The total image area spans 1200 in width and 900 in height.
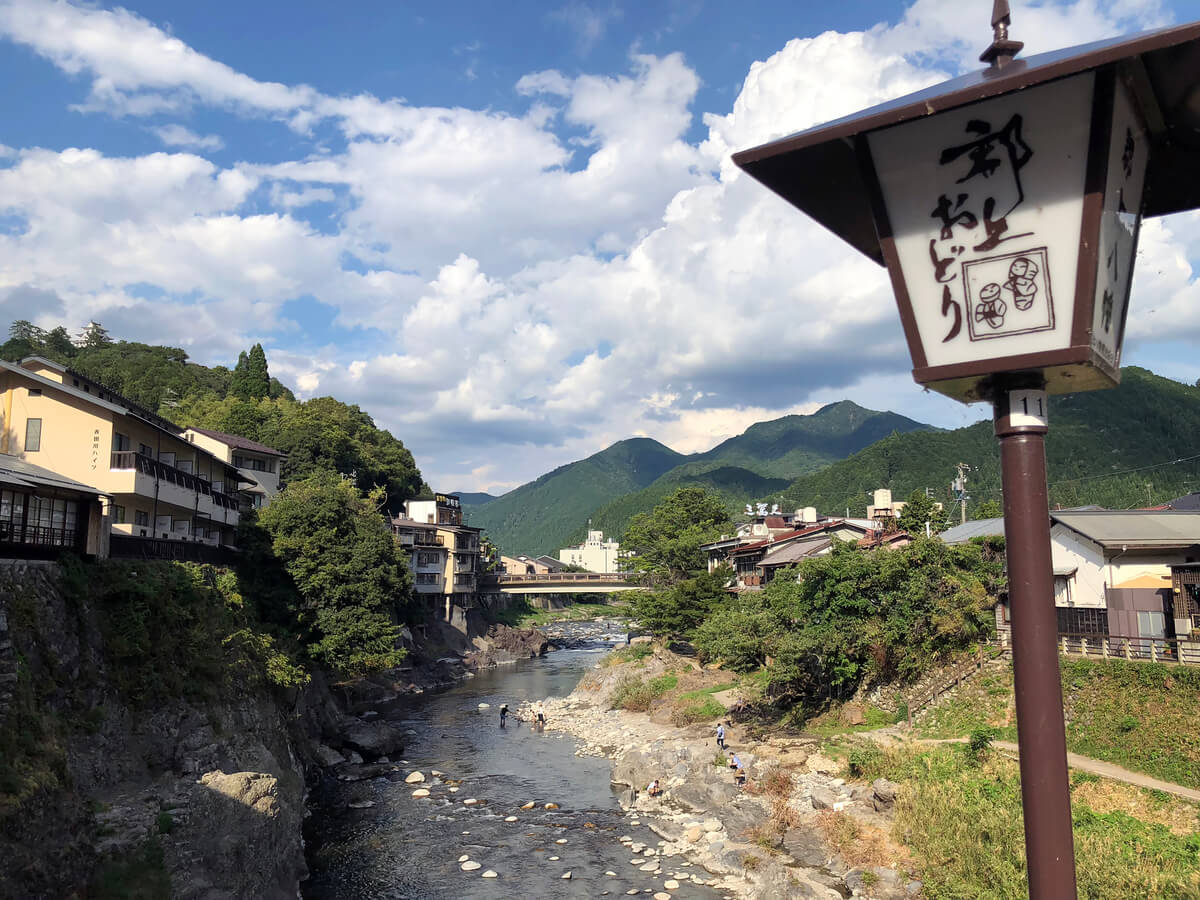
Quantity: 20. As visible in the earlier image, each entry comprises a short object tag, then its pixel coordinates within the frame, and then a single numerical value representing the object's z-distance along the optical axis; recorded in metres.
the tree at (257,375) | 85.19
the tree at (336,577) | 39.66
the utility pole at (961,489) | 50.10
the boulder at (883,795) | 24.06
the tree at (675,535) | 61.25
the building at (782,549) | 49.28
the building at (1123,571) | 28.30
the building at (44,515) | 20.55
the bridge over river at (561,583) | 86.56
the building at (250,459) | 50.19
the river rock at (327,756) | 36.12
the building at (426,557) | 73.06
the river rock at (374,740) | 38.75
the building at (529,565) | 122.69
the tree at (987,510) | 59.67
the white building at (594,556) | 167.75
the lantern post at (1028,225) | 3.75
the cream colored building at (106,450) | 28.69
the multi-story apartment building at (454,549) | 79.00
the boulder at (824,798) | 25.44
